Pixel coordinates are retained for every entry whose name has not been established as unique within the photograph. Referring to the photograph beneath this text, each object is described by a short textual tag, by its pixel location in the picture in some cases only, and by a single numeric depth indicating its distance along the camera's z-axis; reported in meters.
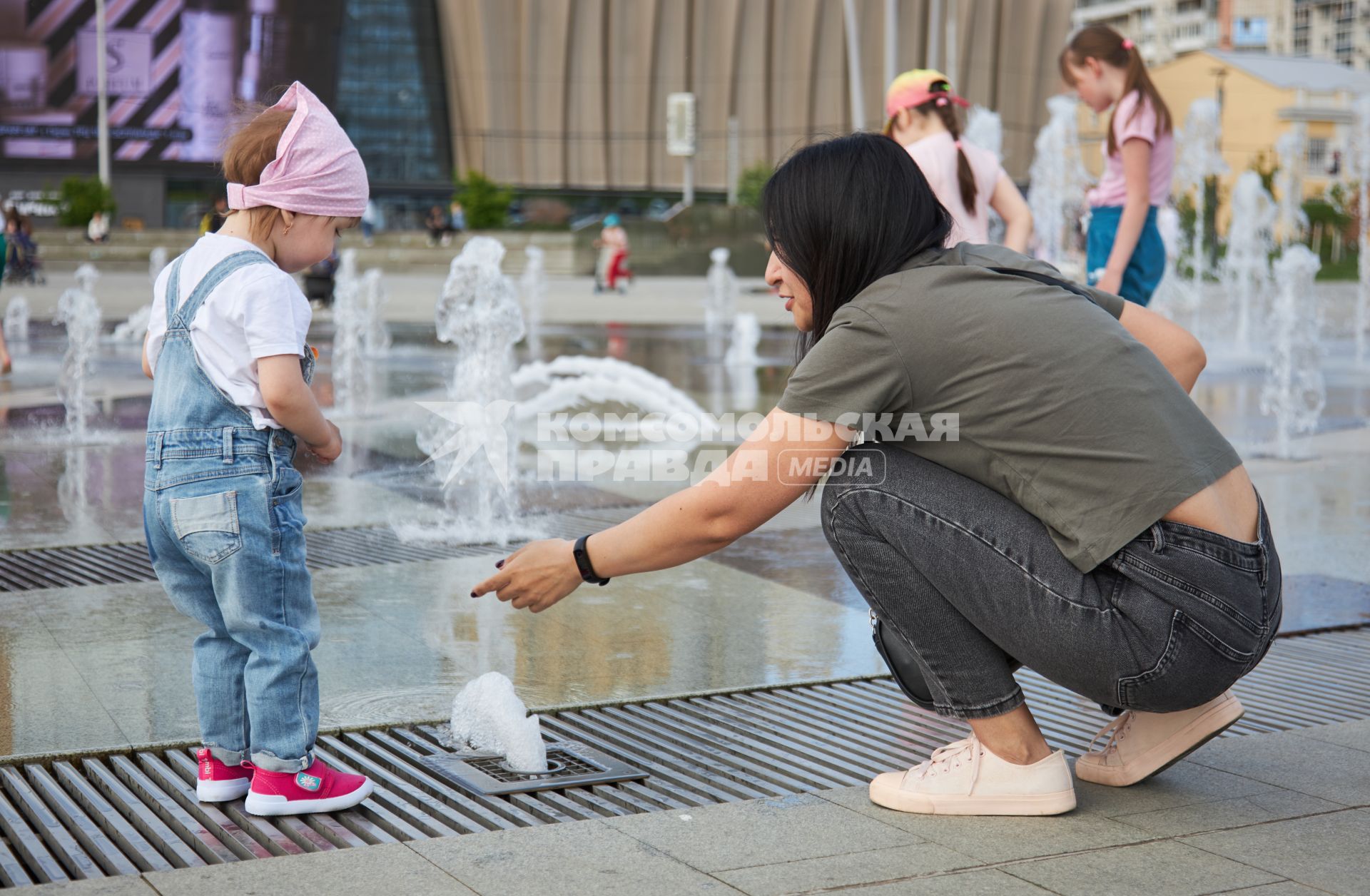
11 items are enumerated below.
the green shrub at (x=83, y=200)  38.16
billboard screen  53.56
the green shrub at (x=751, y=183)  46.97
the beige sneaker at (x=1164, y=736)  2.92
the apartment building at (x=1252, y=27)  113.81
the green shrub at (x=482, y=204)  41.84
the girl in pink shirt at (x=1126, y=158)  5.55
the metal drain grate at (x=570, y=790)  2.67
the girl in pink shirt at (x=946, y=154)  5.29
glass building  61.47
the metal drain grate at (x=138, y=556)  4.90
